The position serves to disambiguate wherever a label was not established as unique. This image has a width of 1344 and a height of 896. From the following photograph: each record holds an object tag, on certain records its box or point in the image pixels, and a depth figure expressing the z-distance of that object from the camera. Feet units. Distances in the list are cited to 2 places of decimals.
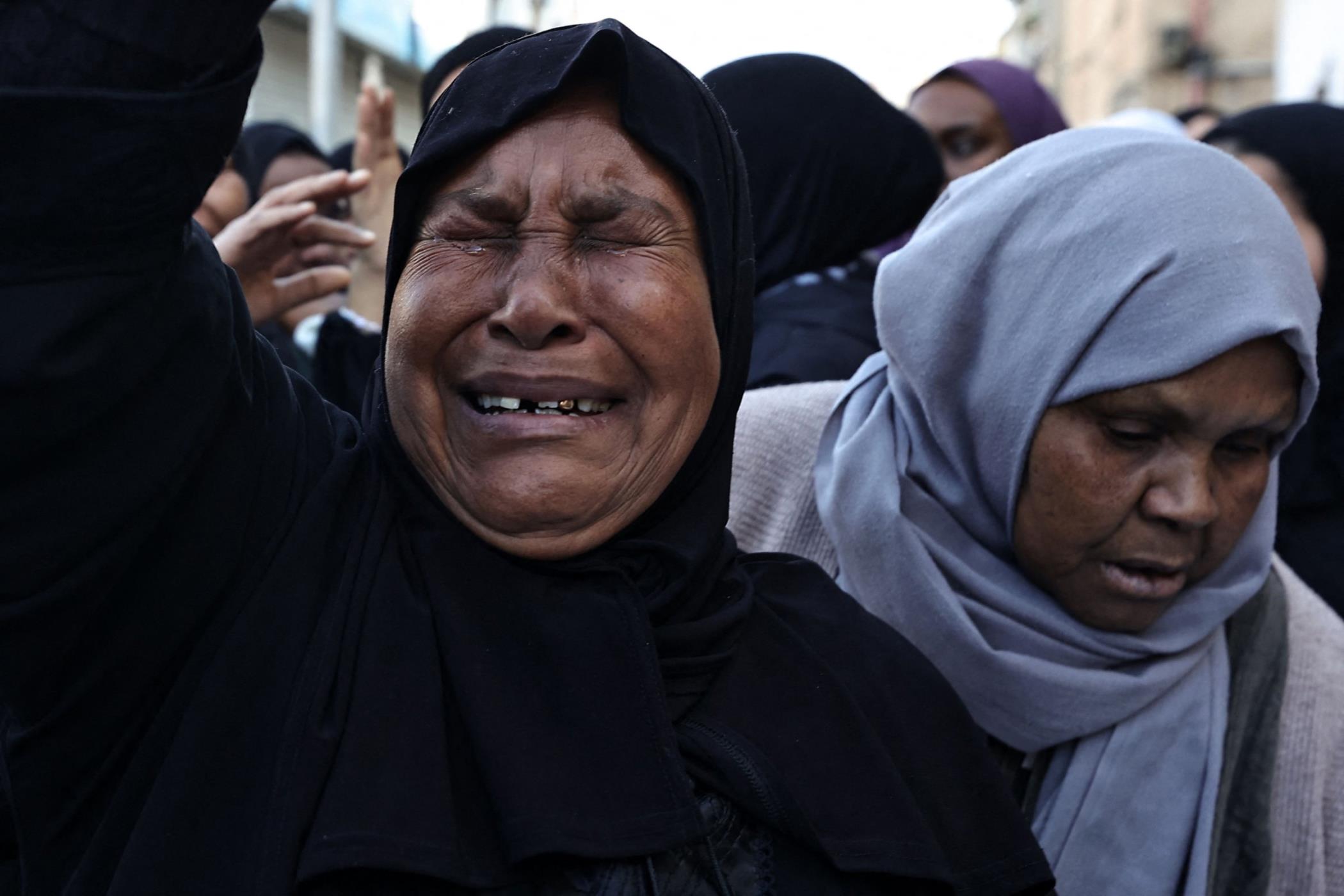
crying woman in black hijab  4.39
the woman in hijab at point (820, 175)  11.69
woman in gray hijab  7.38
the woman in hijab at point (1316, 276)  9.99
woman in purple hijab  15.10
